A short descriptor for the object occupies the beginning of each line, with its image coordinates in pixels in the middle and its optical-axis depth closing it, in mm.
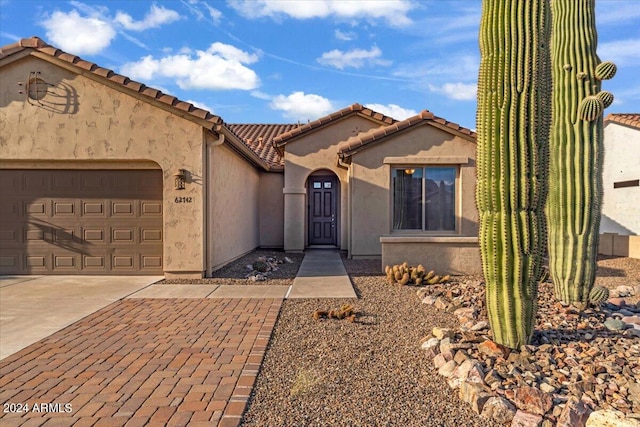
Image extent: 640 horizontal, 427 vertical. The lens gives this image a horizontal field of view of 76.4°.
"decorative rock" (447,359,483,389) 3750
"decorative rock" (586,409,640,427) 2953
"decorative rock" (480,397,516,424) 3207
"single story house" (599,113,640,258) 13766
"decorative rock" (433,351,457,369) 4184
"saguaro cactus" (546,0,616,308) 6137
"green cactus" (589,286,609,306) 6012
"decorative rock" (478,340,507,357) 4262
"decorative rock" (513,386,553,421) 3238
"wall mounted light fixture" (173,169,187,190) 8836
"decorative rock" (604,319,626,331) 5145
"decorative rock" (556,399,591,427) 3066
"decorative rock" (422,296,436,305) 6889
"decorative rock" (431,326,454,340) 4832
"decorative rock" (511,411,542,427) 3094
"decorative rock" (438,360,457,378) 3980
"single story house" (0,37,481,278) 8805
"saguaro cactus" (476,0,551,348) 4148
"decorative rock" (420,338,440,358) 4478
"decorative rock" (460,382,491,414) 3359
